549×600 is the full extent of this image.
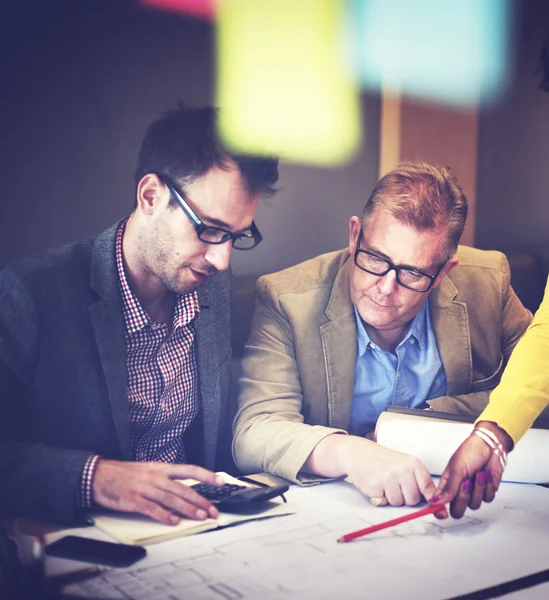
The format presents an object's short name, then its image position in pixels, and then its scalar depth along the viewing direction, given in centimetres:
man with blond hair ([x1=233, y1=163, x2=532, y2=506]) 160
